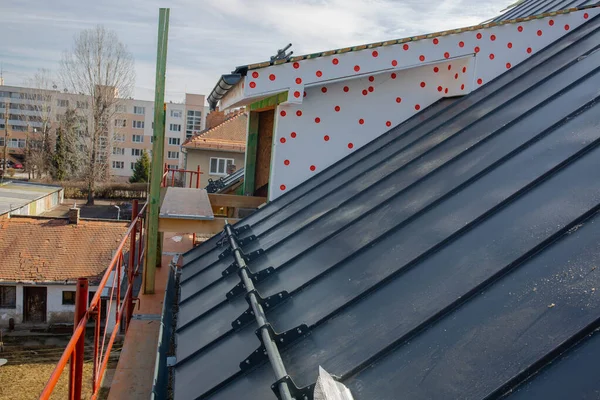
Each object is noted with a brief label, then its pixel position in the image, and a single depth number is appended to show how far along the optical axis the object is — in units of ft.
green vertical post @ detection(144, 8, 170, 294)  19.25
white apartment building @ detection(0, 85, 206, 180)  201.46
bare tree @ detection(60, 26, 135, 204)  151.53
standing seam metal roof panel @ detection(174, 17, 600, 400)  6.61
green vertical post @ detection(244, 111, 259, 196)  29.37
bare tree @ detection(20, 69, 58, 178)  182.70
